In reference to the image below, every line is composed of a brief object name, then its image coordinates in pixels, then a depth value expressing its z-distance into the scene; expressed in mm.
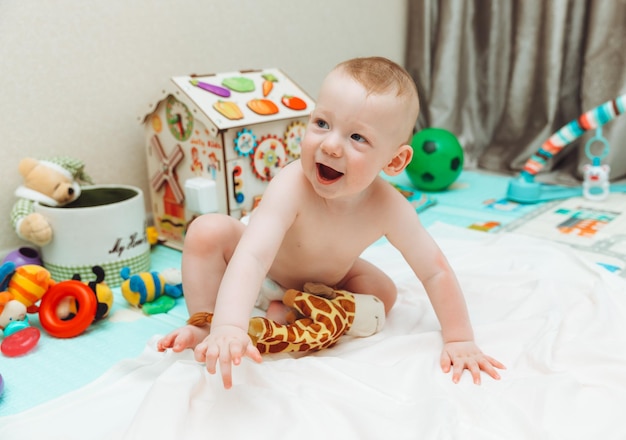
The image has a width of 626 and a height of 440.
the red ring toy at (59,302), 960
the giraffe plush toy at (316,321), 788
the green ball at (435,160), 1813
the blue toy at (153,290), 1064
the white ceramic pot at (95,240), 1146
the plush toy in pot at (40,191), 1141
